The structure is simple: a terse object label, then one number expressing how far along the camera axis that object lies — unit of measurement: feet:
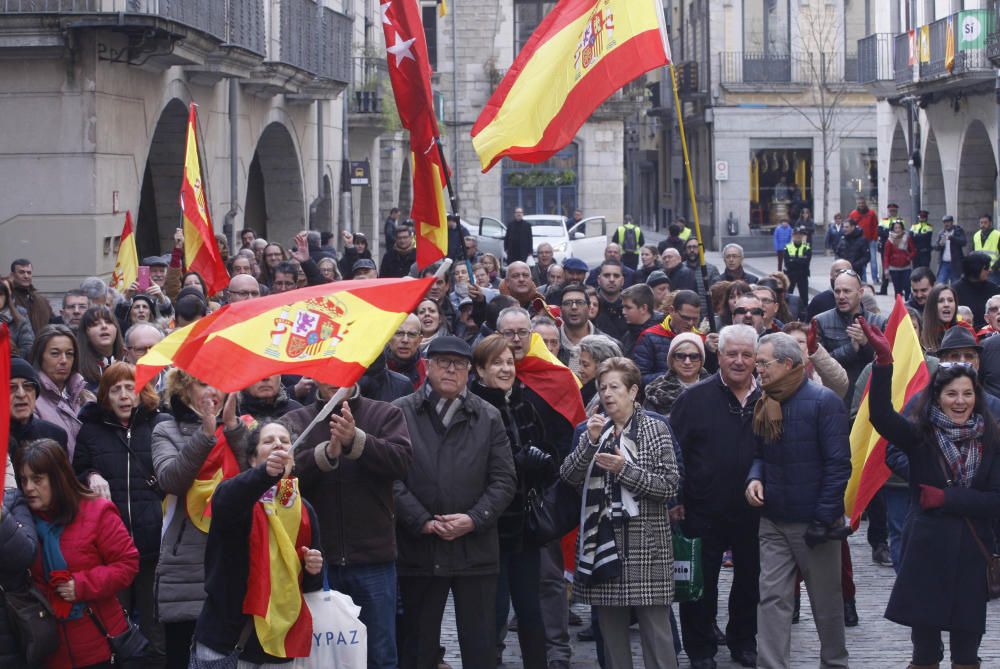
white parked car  114.42
